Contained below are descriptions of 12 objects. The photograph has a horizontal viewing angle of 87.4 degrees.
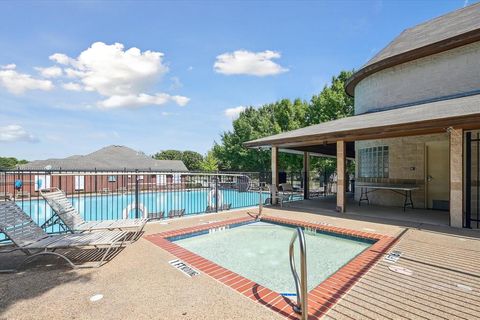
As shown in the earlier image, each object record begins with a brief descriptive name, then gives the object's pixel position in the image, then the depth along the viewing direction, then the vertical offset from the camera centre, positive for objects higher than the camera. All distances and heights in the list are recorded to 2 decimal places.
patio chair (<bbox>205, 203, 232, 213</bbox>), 9.96 -1.97
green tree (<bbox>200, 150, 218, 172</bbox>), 36.56 -0.36
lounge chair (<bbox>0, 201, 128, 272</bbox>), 4.17 -1.37
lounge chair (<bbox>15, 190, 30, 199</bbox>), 21.75 -3.01
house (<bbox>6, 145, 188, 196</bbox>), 27.70 -0.23
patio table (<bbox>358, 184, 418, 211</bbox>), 9.76 -1.33
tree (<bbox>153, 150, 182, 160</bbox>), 69.08 +1.62
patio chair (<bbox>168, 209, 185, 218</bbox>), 8.98 -1.94
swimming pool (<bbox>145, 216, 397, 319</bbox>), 3.43 -2.09
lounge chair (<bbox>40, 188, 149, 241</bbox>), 5.51 -1.38
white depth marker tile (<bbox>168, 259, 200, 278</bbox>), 4.06 -1.82
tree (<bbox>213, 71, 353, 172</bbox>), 25.45 +4.41
